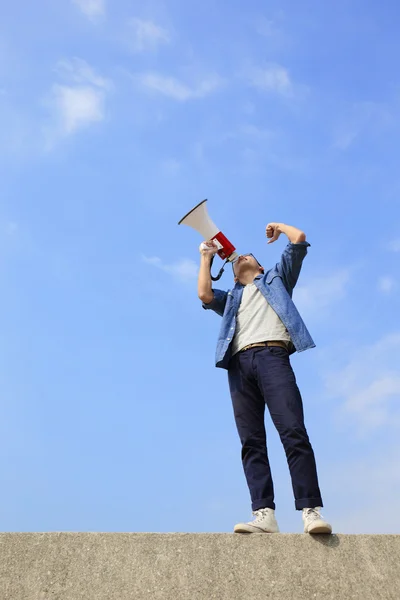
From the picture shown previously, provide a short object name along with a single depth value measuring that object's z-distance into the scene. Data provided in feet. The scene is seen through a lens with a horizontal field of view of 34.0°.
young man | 13.84
